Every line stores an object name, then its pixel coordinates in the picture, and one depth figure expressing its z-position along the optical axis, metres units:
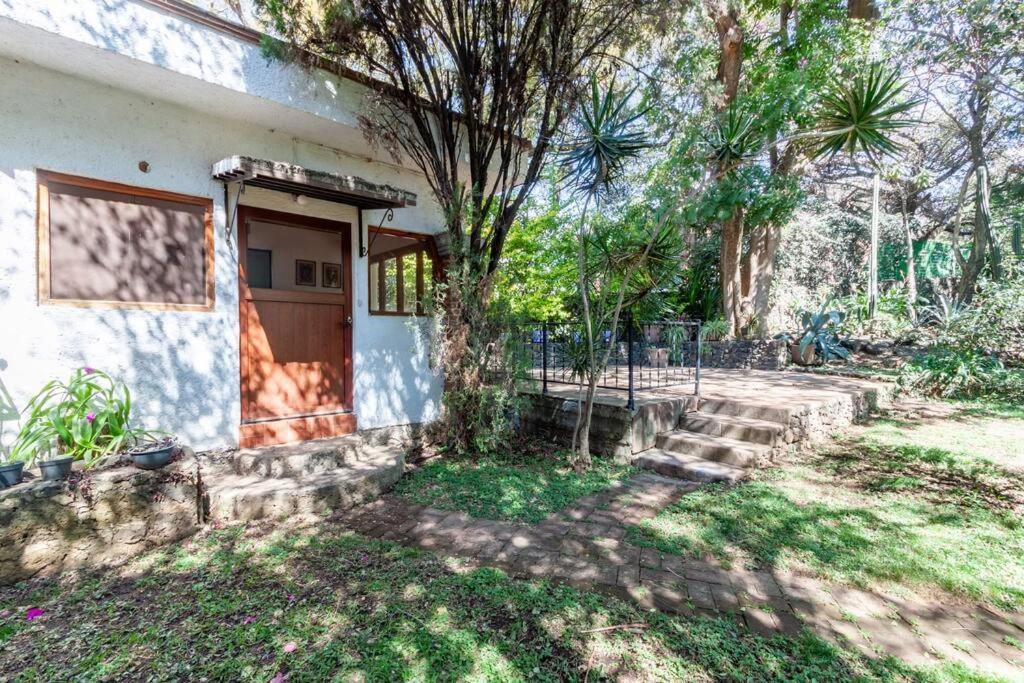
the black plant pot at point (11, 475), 2.77
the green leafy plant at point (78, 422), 3.10
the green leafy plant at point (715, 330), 10.21
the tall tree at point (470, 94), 4.39
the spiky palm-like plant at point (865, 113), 3.99
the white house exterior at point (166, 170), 3.20
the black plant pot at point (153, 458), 3.10
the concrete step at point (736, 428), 4.71
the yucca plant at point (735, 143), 4.12
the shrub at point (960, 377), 6.60
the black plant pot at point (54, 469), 2.85
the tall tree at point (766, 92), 4.48
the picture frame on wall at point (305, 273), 4.74
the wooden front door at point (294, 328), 4.33
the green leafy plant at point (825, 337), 9.13
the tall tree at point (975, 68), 6.99
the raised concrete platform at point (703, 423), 4.52
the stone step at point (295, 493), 3.39
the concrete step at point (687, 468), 4.18
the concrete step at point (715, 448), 4.41
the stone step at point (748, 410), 4.96
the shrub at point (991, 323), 6.59
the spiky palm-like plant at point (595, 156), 4.44
